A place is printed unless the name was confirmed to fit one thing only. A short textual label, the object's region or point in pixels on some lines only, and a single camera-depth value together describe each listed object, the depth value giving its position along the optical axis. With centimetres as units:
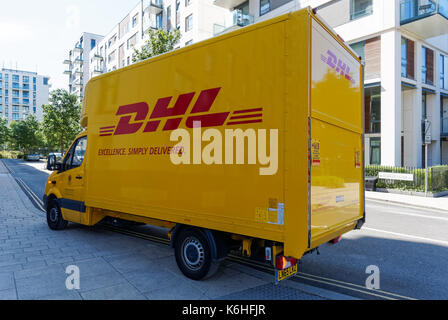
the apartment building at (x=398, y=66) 1736
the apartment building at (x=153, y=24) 3012
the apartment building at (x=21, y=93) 11011
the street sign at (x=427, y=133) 1331
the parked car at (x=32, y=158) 5334
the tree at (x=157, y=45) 1952
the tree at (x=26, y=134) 6172
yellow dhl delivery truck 361
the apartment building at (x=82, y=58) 6981
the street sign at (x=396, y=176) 1470
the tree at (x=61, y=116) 3497
